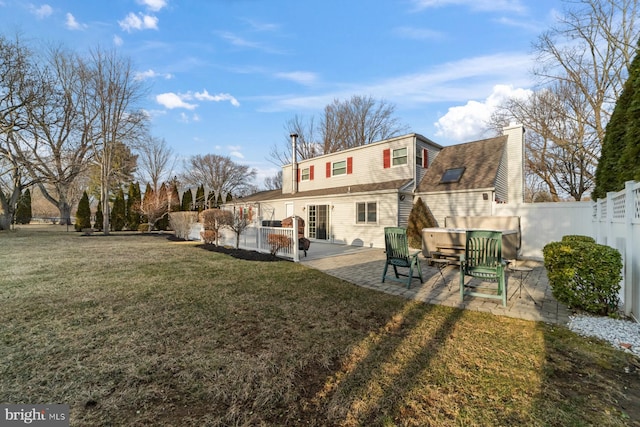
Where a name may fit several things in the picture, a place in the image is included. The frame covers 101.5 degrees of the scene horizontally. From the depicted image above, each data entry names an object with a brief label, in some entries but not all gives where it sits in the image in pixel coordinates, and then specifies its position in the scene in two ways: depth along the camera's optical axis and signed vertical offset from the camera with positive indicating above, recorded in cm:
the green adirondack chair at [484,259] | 416 -82
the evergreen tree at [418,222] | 1090 -42
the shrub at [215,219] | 1069 -16
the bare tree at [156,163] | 2806 +590
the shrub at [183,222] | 1506 -37
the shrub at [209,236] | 1198 -98
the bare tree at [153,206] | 1917 +75
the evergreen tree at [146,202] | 1928 +109
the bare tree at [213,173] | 3503 +578
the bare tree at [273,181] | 3810 +505
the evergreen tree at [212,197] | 3278 +239
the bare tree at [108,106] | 1736 +765
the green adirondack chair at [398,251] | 518 -80
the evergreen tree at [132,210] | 2355 +60
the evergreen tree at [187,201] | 2655 +152
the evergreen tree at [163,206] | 2004 +84
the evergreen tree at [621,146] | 358 +112
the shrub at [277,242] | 851 -91
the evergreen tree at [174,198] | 2419 +163
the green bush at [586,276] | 344 -91
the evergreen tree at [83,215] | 2131 +21
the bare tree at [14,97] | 1348 +666
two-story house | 1116 +133
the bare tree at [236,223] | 1012 -32
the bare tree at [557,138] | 1544 +453
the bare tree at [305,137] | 2756 +811
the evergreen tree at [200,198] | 2790 +190
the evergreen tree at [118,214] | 2302 +25
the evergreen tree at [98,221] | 2273 -34
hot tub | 723 -88
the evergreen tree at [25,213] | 2927 +64
